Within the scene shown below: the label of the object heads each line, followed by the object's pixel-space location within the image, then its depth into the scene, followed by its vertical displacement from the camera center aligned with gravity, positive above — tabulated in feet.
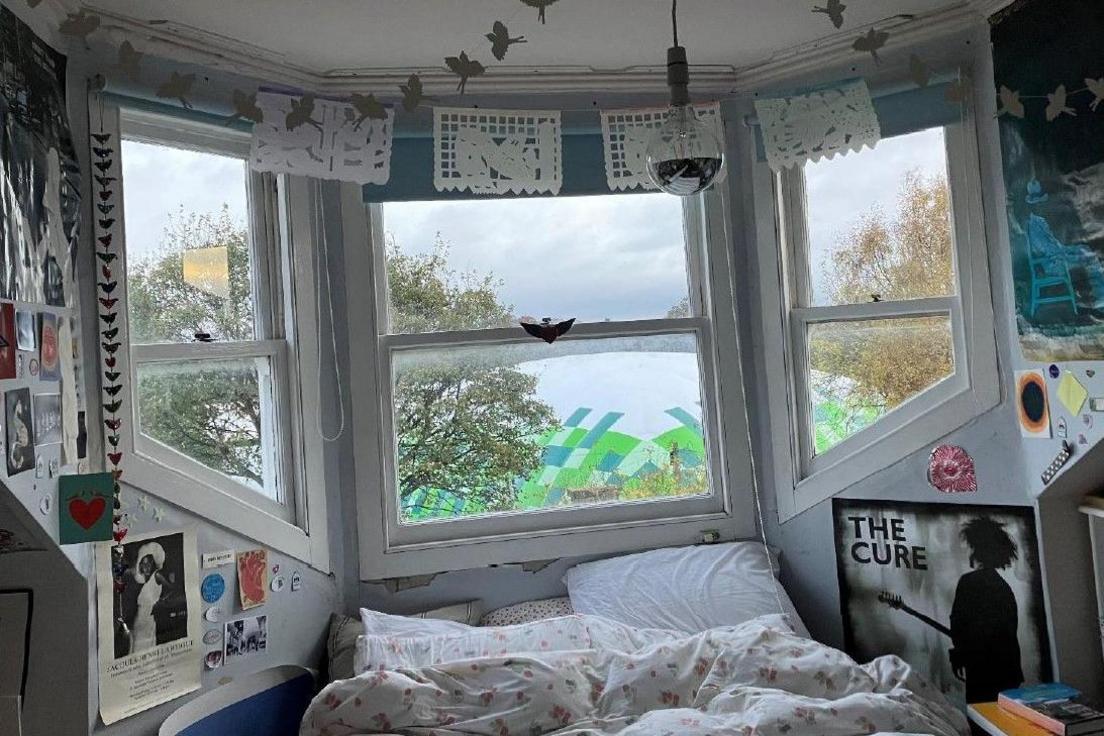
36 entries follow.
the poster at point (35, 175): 5.92 +1.97
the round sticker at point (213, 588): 7.75 -1.36
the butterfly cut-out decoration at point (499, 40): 5.66 +2.40
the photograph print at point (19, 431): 5.87 +0.11
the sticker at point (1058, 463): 7.38 -0.79
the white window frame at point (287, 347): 8.46 +0.80
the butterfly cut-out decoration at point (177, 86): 6.39 +2.54
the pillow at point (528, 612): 8.99 -2.08
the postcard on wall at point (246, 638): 7.90 -1.88
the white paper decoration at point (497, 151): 8.44 +2.52
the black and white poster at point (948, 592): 7.96 -2.04
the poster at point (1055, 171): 6.98 +1.65
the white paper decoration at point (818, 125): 8.30 +2.52
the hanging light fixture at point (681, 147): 5.34 +1.55
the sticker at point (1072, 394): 7.16 -0.20
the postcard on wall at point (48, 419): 6.25 +0.19
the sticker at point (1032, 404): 7.62 -0.28
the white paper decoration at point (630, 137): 8.80 +2.66
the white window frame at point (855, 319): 8.27 +0.44
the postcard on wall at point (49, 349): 6.34 +0.71
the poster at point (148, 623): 6.94 -1.52
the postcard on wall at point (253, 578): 8.01 -1.35
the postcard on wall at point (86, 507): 6.45 -0.47
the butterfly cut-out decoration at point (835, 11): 5.80 +2.52
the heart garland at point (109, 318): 7.16 +1.01
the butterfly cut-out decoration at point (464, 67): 5.79 +2.31
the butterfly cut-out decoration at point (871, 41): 6.18 +2.43
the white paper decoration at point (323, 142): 7.84 +2.56
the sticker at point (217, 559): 7.77 -1.11
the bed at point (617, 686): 6.48 -2.24
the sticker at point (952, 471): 8.30 -0.88
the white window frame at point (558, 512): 9.14 -0.62
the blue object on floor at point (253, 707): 7.32 -2.41
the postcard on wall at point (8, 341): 5.80 +0.72
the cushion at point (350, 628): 8.33 -2.05
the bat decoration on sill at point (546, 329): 9.50 +0.86
